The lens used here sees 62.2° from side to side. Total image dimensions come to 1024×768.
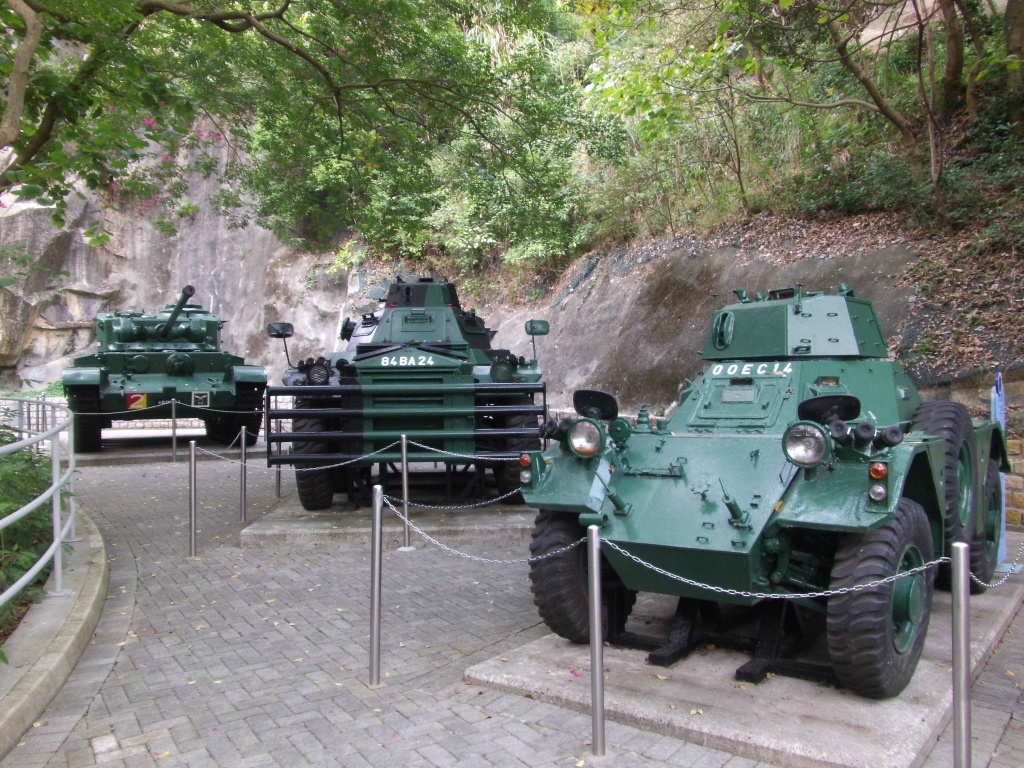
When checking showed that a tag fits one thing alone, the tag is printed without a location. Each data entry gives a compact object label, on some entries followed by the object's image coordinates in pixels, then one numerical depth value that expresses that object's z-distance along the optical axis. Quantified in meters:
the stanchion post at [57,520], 5.54
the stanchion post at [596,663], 3.61
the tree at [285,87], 6.47
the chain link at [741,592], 3.62
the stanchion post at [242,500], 9.05
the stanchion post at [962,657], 2.92
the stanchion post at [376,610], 4.53
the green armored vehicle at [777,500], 4.00
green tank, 13.88
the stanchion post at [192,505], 7.43
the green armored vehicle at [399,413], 8.38
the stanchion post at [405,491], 7.69
